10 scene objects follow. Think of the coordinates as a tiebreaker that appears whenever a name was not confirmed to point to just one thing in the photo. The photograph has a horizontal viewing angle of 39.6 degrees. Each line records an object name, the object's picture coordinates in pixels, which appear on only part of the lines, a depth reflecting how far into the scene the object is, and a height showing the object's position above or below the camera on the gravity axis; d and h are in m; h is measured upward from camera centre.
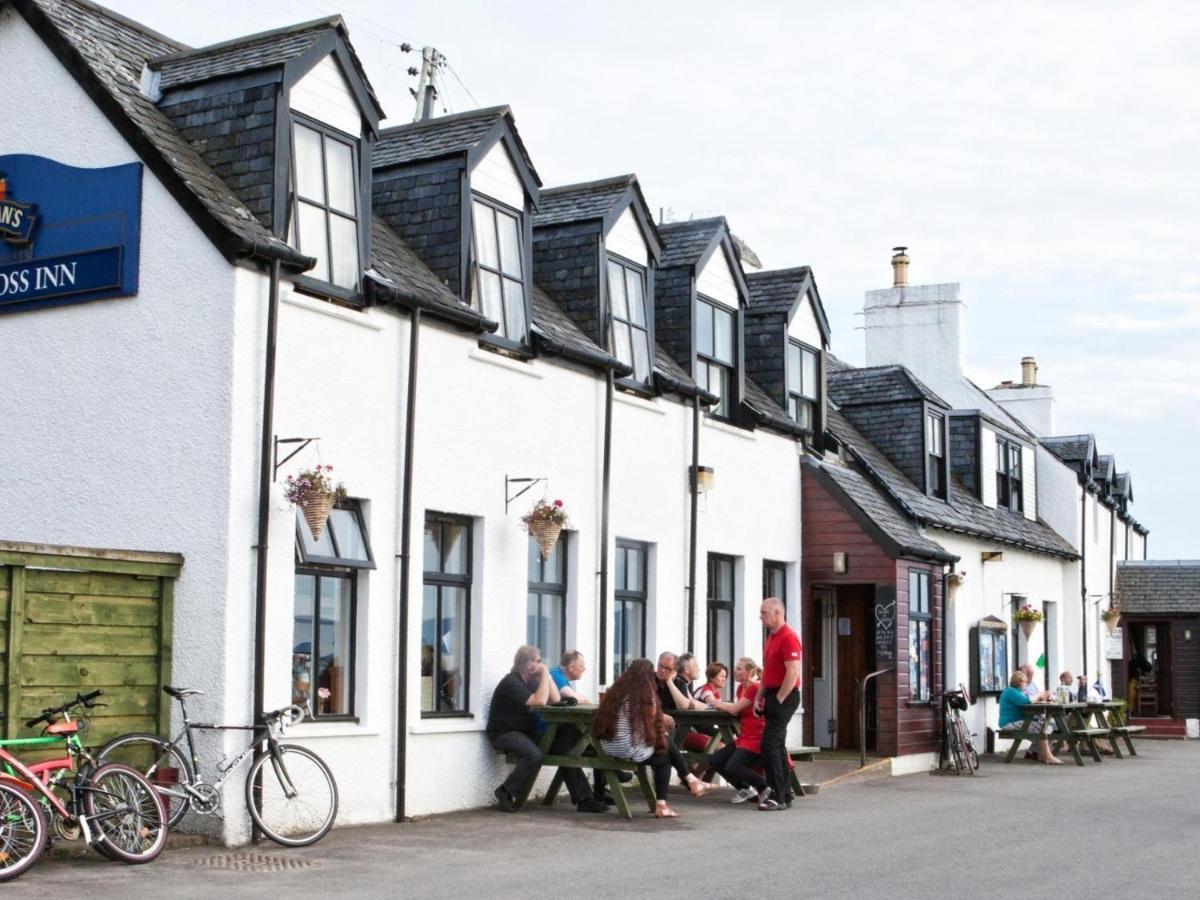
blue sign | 12.98 +3.17
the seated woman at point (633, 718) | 14.40 -0.73
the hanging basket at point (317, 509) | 12.55 +0.92
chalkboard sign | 21.80 +0.13
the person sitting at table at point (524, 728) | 14.84 -0.87
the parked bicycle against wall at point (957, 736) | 21.86 -1.34
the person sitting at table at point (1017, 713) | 24.30 -1.15
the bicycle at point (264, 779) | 11.62 -1.07
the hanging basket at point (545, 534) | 15.55 +0.92
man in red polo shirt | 15.55 -0.57
